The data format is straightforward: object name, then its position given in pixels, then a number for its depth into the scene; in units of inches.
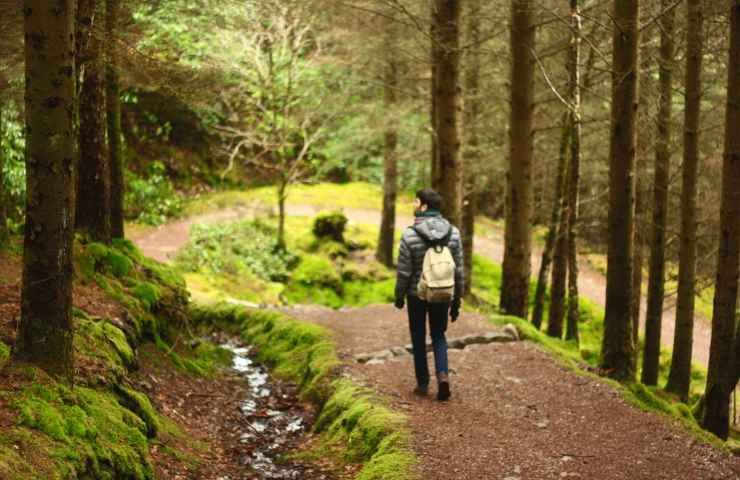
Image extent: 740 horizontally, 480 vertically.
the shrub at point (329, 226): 888.3
